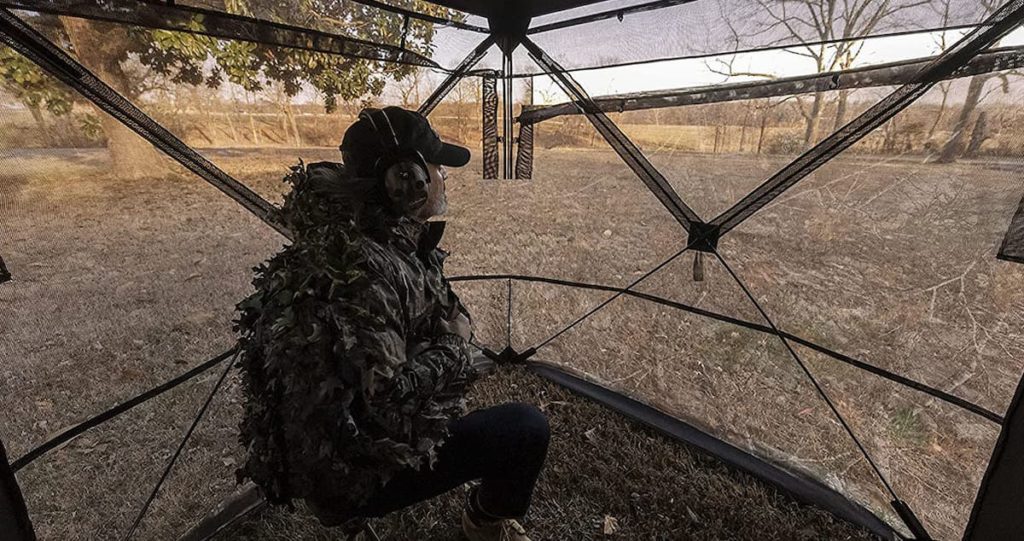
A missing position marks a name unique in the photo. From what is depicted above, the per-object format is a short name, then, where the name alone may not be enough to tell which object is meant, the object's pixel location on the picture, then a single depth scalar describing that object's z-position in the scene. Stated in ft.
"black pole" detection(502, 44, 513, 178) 6.63
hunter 2.72
